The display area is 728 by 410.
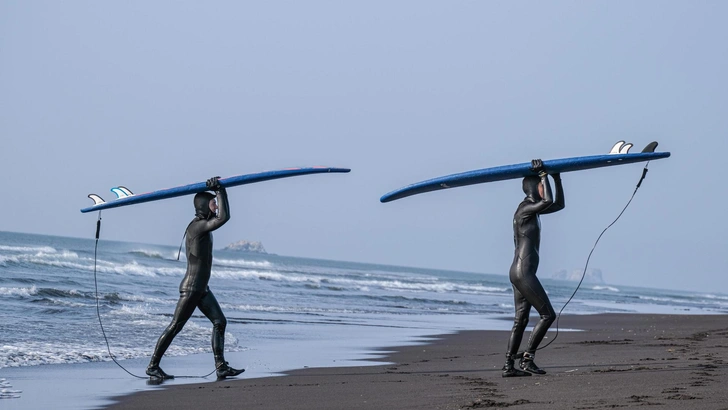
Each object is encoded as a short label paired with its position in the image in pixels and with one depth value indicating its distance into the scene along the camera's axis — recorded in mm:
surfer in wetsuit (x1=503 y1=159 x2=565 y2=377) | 16672
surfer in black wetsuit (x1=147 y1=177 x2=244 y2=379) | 17672
